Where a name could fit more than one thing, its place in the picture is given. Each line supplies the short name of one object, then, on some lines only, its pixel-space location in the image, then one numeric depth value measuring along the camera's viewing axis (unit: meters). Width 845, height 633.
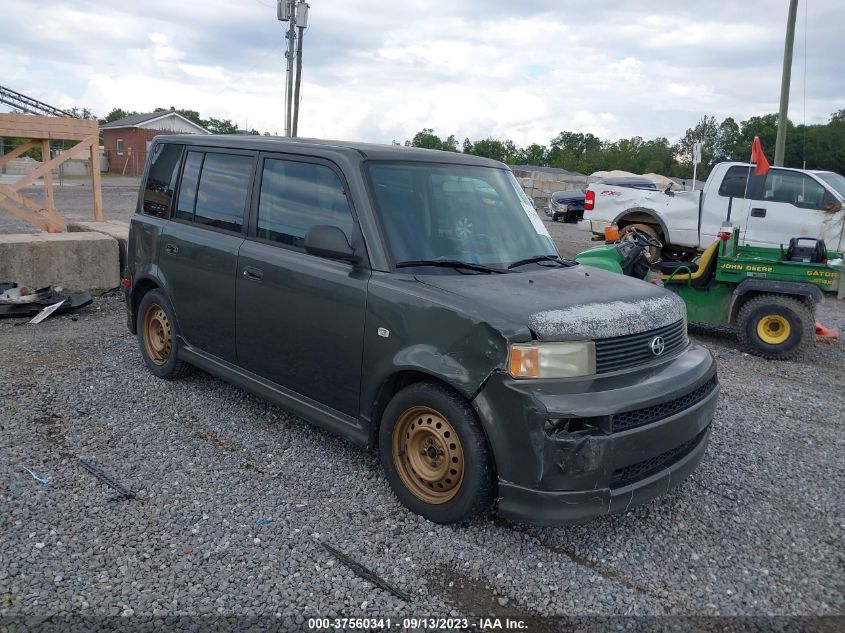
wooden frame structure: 9.42
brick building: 54.75
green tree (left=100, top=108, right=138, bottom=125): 89.75
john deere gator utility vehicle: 7.49
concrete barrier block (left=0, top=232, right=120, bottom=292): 8.02
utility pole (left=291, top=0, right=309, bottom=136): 25.12
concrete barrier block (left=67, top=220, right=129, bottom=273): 8.76
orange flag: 10.41
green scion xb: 3.22
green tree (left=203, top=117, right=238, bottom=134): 65.47
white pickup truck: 11.34
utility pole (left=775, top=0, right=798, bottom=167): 18.70
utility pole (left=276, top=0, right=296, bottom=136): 25.48
